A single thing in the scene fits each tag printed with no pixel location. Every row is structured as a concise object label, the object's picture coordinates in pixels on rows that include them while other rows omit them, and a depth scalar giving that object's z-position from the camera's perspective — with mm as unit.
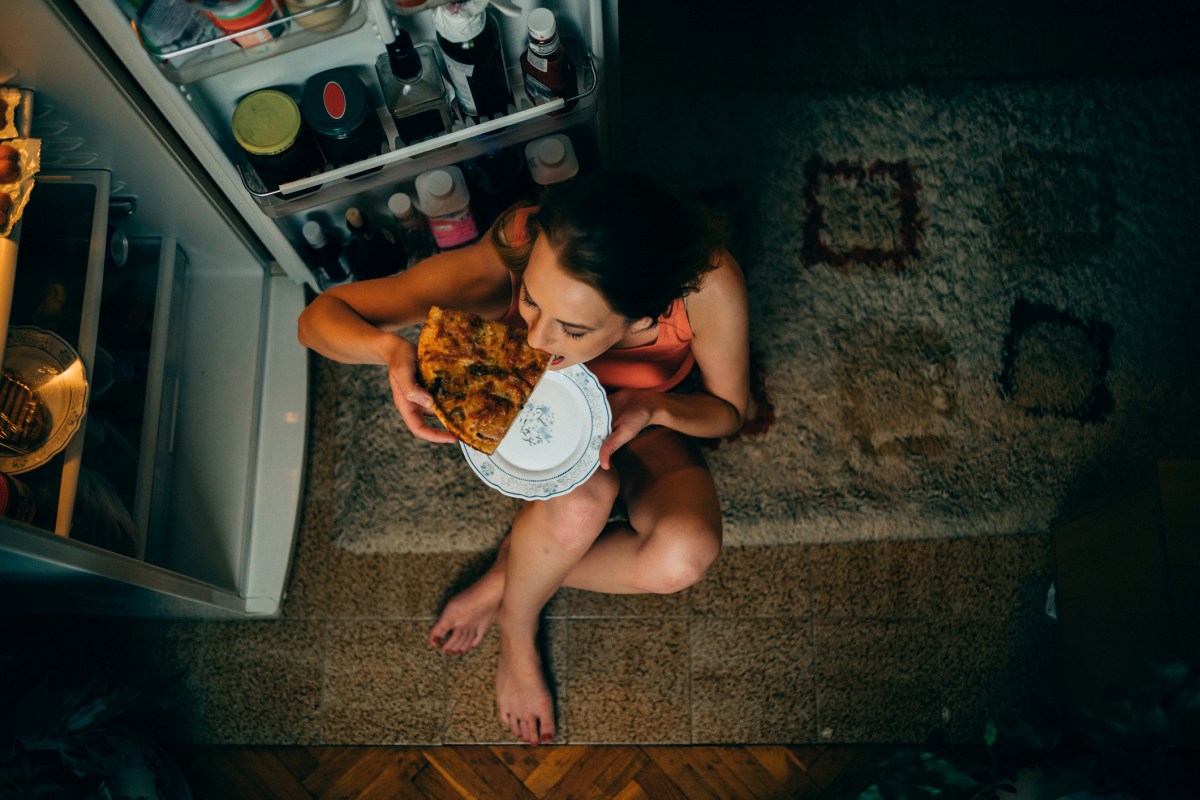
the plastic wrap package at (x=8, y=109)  1049
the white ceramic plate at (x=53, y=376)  1118
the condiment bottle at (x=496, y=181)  1423
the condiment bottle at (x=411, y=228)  1432
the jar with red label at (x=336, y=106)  1182
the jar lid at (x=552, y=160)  1381
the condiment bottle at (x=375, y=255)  1537
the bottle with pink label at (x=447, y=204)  1393
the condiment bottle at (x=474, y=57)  1080
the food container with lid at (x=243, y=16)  938
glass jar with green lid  1186
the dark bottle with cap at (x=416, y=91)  1158
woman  1025
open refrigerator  1049
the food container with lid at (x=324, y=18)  1012
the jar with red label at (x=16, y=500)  1032
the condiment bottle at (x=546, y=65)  1109
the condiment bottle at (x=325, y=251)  1459
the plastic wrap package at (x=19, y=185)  1030
